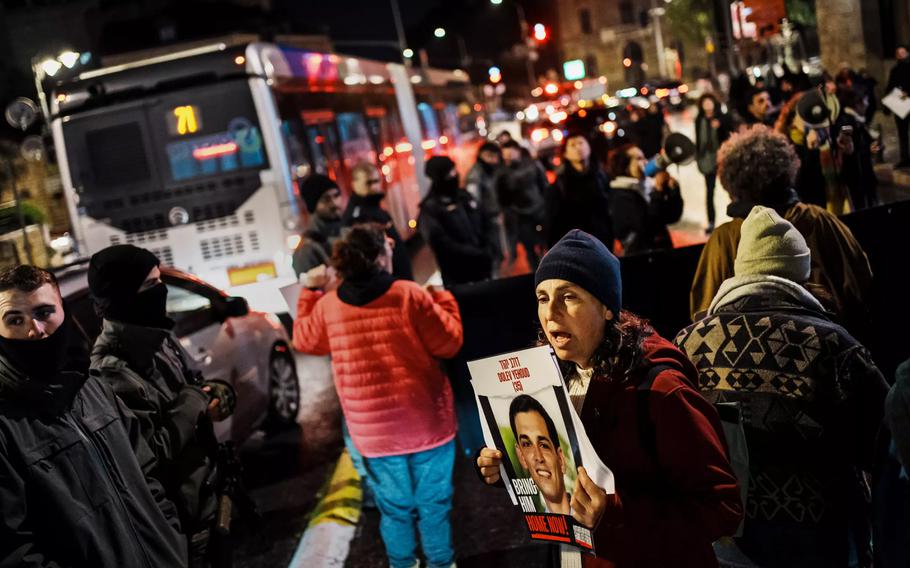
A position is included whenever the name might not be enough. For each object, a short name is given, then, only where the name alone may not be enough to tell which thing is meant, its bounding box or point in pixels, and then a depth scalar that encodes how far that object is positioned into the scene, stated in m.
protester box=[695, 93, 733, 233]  13.27
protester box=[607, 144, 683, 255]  7.55
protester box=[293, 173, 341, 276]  6.88
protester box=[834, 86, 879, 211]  9.73
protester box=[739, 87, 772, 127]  11.10
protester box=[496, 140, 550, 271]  11.98
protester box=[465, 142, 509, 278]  12.57
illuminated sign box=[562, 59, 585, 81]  39.62
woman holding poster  2.55
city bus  12.31
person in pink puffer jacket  4.80
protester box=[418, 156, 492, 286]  8.46
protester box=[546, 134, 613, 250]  8.18
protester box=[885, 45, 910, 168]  14.58
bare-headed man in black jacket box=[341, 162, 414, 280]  7.70
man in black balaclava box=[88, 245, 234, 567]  3.94
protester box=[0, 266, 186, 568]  3.07
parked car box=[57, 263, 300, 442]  6.61
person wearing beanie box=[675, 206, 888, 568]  3.02
